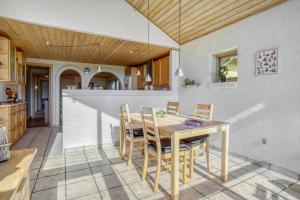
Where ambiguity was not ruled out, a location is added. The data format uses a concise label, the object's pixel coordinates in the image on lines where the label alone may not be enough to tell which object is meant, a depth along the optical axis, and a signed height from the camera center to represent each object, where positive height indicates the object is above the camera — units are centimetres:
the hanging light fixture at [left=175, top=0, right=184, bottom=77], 277 +37
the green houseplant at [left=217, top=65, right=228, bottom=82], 338 +48
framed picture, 254 +53
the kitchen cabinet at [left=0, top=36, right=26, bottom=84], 367 +75
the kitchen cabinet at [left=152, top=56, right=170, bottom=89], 505 +72
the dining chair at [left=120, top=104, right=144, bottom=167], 263 -60
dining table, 182 -43
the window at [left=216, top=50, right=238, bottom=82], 333 +60
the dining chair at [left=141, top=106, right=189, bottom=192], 200 -60
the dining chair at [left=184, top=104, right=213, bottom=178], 222 -62
